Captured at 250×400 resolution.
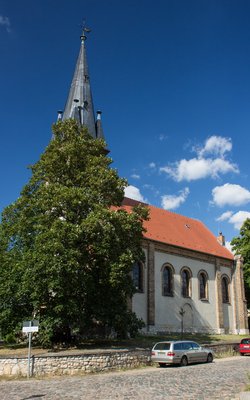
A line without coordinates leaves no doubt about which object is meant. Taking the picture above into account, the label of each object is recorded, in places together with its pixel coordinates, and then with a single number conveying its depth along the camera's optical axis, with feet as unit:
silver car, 65.67
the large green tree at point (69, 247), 66.03
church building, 105.40
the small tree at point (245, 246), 135.99
